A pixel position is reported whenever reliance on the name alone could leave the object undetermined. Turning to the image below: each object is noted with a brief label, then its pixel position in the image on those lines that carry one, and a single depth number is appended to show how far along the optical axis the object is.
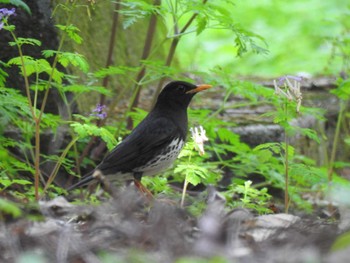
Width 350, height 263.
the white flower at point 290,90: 8.41
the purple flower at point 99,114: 9.26
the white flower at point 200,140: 8.24
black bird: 9.90
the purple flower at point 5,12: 7.97
